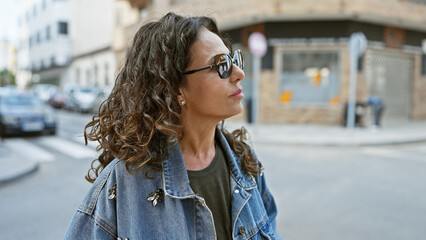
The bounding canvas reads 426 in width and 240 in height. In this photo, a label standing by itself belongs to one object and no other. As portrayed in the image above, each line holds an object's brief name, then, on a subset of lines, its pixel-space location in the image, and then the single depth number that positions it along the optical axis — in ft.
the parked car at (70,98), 70.88
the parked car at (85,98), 65.87
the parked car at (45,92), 90.40
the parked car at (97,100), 61.16
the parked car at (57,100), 79.97
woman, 4.01
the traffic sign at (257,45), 36.40
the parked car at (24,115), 35.17
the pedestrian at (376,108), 43.75
